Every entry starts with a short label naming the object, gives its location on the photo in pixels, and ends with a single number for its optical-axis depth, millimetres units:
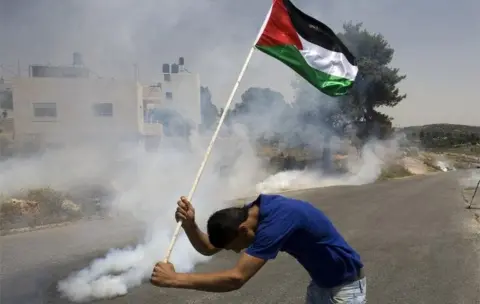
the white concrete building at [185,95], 19391
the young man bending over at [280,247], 2273
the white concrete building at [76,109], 15586
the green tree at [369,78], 28516
